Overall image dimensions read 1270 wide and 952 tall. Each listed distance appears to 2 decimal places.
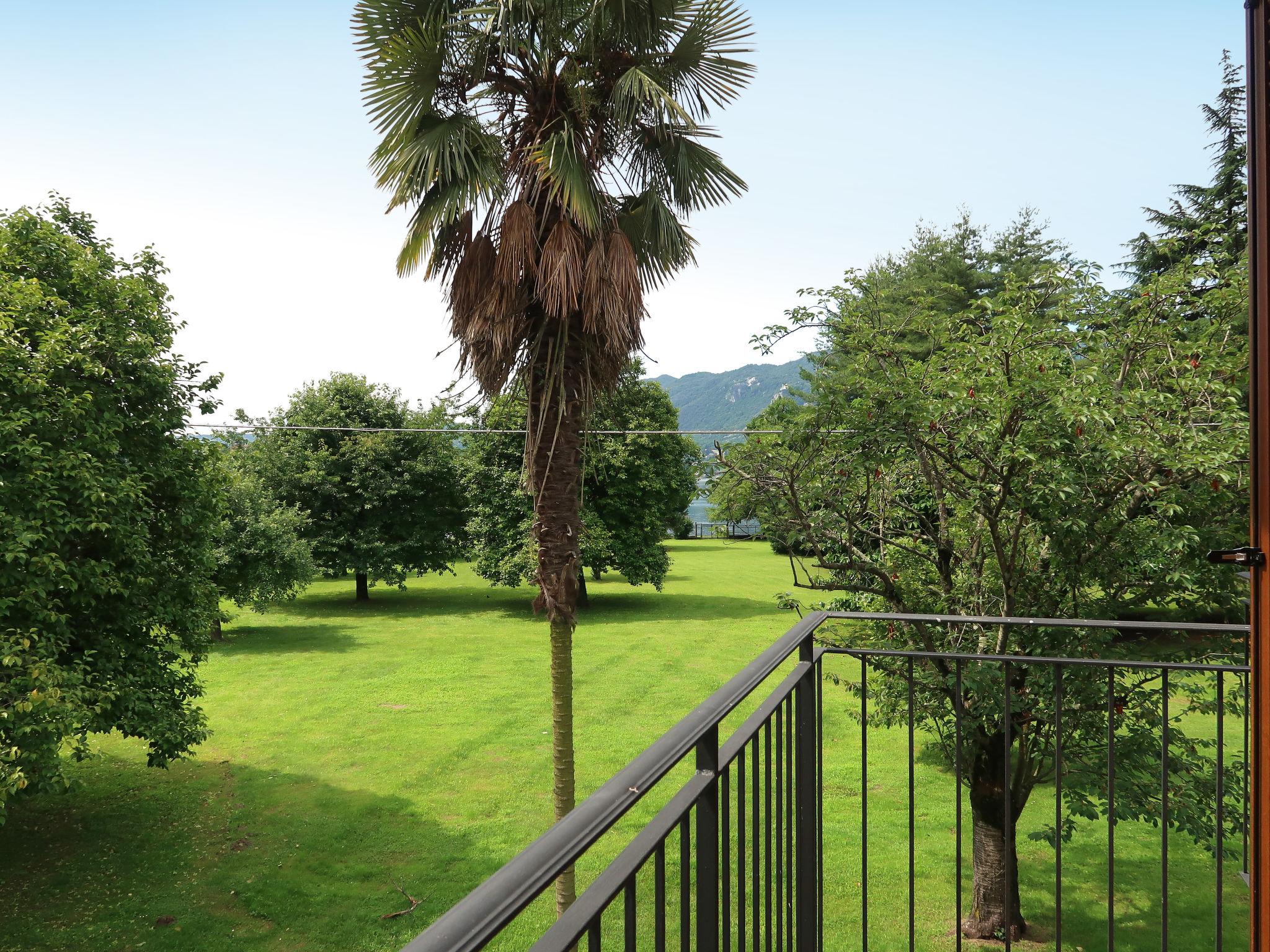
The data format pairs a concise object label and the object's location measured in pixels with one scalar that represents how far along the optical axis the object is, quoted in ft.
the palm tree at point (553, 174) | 21.57
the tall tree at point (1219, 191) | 56.44
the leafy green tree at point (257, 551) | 56.80
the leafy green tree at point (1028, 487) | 18.08
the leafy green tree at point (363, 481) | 73.77
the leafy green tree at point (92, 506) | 21.91
